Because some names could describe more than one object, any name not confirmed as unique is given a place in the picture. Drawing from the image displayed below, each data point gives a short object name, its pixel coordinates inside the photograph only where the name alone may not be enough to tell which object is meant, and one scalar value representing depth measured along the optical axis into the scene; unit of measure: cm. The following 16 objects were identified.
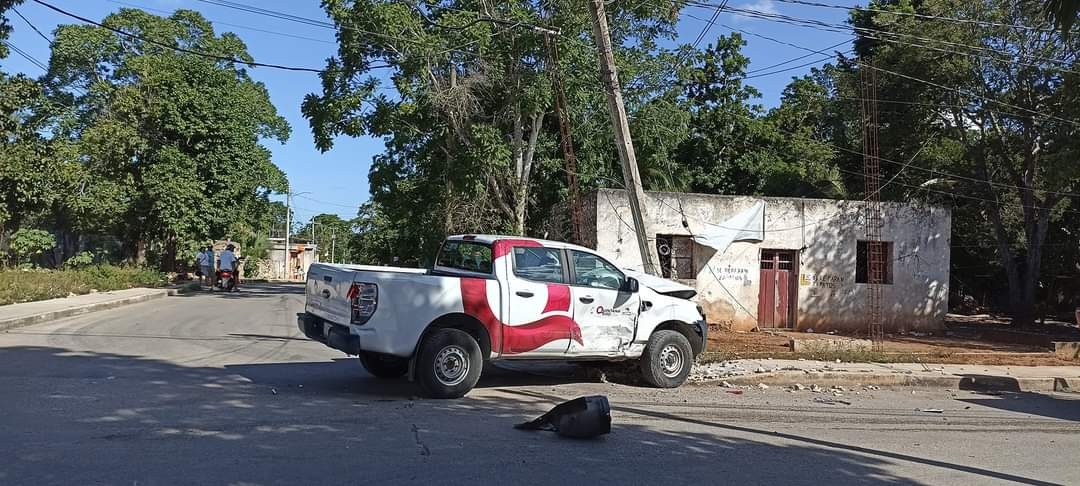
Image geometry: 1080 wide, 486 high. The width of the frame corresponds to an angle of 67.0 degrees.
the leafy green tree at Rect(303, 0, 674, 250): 2230
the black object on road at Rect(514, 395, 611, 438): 693
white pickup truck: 836
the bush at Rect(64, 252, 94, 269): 2838
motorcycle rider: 2923
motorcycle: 2941
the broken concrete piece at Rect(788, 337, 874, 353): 1404
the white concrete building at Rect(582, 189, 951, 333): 1973
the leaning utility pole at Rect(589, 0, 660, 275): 1295
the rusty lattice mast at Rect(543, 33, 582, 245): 2033
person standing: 3116
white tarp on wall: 1981
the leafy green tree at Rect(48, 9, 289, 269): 3059
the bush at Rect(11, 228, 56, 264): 2688
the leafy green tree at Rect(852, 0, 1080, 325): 2245
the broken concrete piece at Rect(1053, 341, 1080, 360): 1510
